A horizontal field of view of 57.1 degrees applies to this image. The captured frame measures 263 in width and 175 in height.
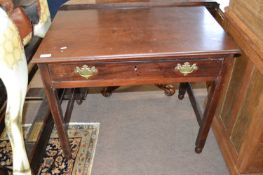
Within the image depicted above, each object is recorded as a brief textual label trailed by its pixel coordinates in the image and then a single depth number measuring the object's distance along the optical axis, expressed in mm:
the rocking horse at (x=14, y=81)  889
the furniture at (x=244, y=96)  1037
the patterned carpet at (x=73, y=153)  1374
